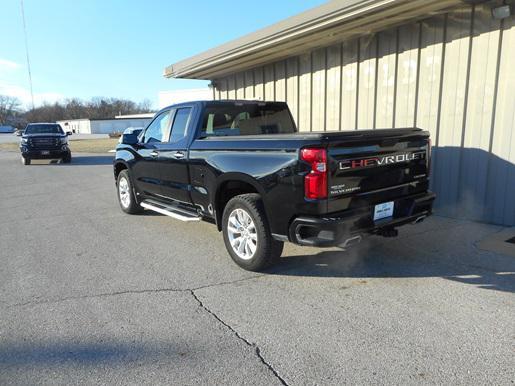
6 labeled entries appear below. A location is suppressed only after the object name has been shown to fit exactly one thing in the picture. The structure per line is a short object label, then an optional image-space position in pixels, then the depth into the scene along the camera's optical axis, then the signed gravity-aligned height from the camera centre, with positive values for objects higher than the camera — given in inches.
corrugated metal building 229.1 +28.2
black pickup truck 146.0 -23.8
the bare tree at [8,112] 4877.2 +161.6
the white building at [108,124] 3363.7 -5.7
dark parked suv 730.8 -36.4
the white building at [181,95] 1031.0 +75.6
